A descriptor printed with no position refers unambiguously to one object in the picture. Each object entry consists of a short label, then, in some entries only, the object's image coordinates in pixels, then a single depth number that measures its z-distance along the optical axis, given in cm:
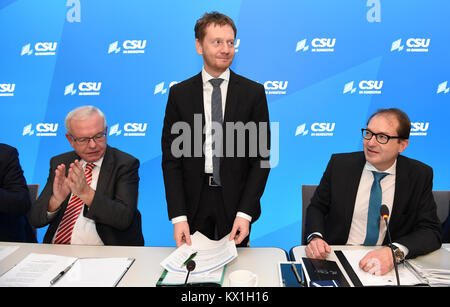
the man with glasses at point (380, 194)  192
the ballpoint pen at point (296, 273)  147
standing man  198
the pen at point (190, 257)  158
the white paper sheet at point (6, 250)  176
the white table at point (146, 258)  152
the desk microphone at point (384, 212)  148
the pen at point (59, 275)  147
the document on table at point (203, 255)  153
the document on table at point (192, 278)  144
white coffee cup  140
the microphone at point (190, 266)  141
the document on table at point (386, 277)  146
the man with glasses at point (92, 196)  199
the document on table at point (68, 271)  147
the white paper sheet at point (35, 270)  147
